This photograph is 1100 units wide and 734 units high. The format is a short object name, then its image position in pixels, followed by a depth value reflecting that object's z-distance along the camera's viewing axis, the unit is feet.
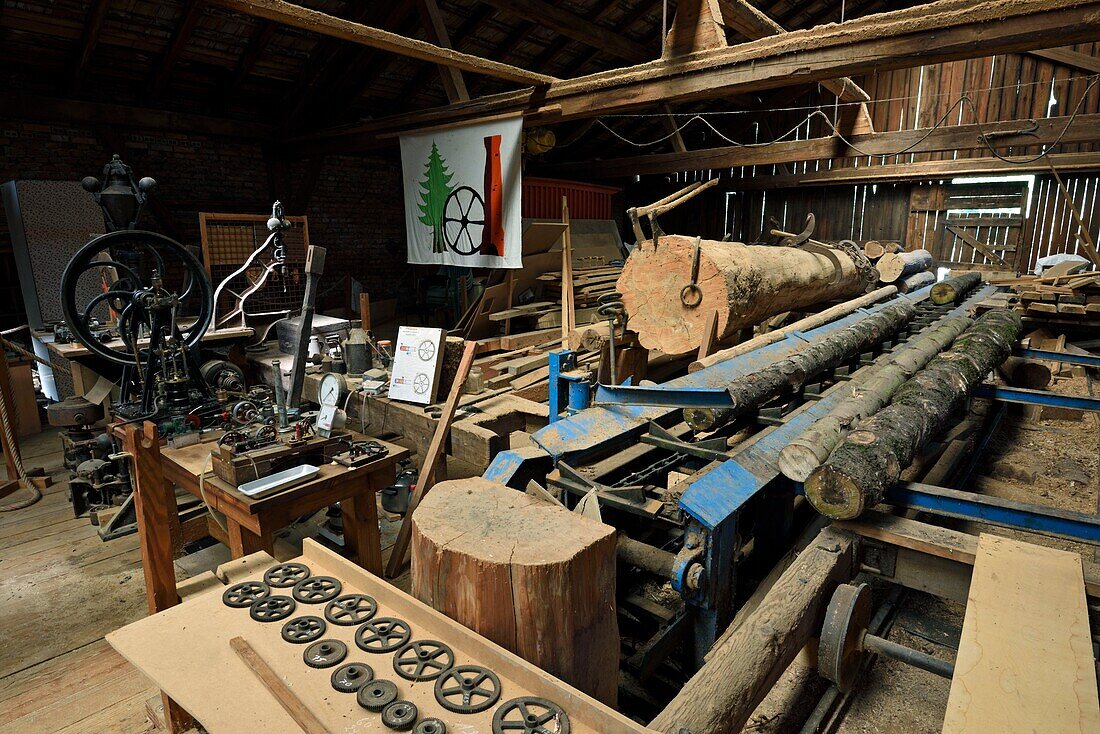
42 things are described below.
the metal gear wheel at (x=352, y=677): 4.15
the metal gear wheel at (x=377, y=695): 3.98
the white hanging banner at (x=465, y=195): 20.77
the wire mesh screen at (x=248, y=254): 22.58
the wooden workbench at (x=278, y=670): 3.84
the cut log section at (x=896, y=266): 28.37
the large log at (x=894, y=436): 7.10
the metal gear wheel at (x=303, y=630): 4.67
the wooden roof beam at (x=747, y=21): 15.01
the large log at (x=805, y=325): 13.42
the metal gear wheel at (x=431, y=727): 3.72
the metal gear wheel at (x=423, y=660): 4.22
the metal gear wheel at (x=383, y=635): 4.50
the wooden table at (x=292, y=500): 9.24
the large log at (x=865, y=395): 8.01
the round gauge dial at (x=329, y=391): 11.66
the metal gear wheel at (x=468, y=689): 3.86
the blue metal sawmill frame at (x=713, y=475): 7.30
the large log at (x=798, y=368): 10.14
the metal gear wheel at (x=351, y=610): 4.86
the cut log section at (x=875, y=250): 29.55
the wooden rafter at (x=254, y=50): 23.31
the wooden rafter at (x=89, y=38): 19.53
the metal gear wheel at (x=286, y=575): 5.44
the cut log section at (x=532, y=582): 4.11
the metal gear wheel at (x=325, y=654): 4.41
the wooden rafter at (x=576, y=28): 24.06
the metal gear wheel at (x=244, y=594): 5.15
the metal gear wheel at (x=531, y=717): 3.67
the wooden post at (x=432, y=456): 11.60
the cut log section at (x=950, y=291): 22.52
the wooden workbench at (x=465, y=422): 13.78
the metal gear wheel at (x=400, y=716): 3.81
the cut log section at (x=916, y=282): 28.66
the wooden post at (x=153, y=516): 8.05
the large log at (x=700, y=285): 14.89
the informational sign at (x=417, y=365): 15.60
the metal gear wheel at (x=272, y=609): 4.94
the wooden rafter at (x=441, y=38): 21.04
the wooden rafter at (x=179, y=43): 20.94
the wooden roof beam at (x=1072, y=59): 31.24
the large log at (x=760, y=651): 4.58
